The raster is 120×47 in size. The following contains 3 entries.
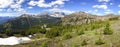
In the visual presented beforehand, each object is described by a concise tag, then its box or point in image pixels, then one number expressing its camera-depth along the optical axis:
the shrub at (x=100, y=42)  10.78
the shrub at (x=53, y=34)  19.82
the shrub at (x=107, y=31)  12.54
